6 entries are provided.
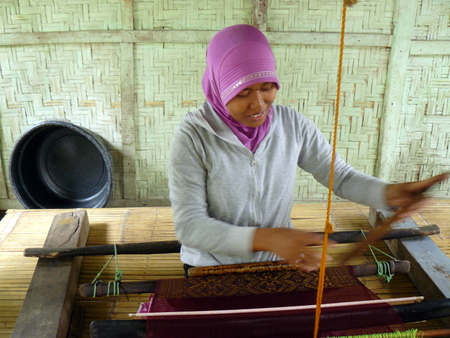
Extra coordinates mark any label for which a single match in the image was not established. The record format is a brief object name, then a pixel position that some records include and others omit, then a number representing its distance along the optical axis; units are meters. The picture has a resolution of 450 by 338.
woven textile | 1.08
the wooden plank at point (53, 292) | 1.26
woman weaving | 1.08
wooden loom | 1.39
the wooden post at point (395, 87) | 2.87
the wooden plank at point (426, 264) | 1.41
